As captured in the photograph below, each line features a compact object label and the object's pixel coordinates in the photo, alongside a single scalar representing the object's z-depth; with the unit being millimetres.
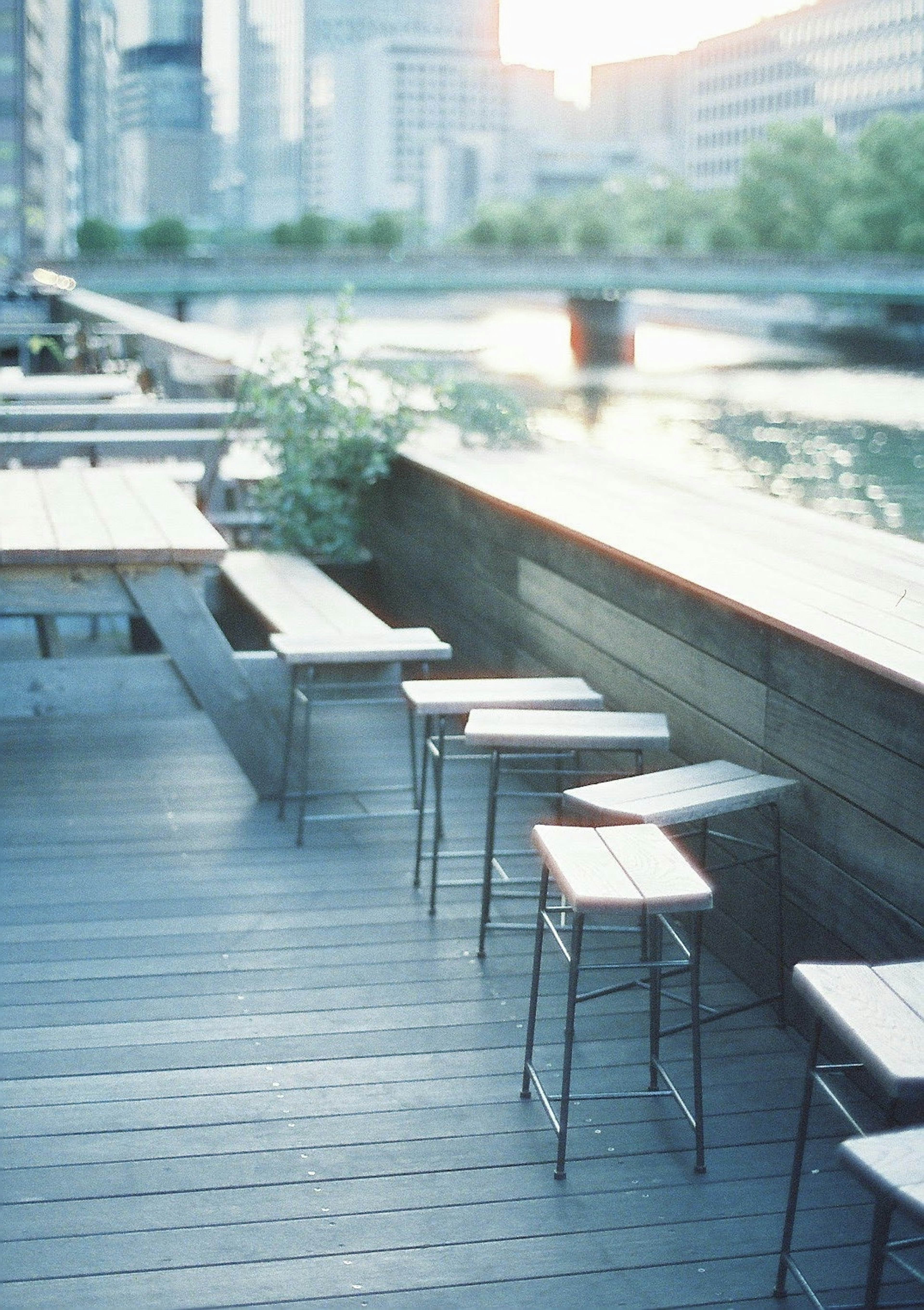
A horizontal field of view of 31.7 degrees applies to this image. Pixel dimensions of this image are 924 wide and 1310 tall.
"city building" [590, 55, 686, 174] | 169500
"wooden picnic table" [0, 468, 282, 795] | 4270
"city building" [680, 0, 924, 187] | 90750
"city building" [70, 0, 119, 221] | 124562
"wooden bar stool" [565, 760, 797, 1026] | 3002
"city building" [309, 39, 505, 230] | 150375
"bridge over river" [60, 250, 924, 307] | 43375
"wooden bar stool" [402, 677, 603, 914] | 3789
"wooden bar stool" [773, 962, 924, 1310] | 1882
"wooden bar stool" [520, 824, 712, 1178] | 2484
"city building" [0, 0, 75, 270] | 77000
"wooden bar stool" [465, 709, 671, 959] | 3381
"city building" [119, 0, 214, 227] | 142125
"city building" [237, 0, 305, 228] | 156375
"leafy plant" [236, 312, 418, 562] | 6133
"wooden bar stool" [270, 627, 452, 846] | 4270
